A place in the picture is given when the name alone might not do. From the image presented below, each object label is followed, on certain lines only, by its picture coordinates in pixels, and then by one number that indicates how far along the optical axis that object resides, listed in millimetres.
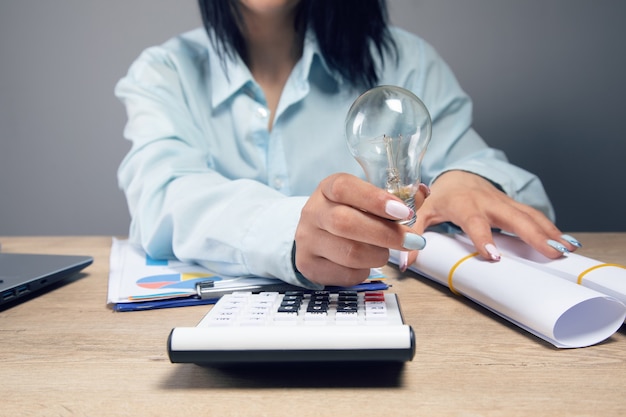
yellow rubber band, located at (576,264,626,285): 532
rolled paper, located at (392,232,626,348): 439
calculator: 371
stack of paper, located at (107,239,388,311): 566
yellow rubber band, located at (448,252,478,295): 577
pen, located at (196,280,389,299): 570
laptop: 596
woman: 700
